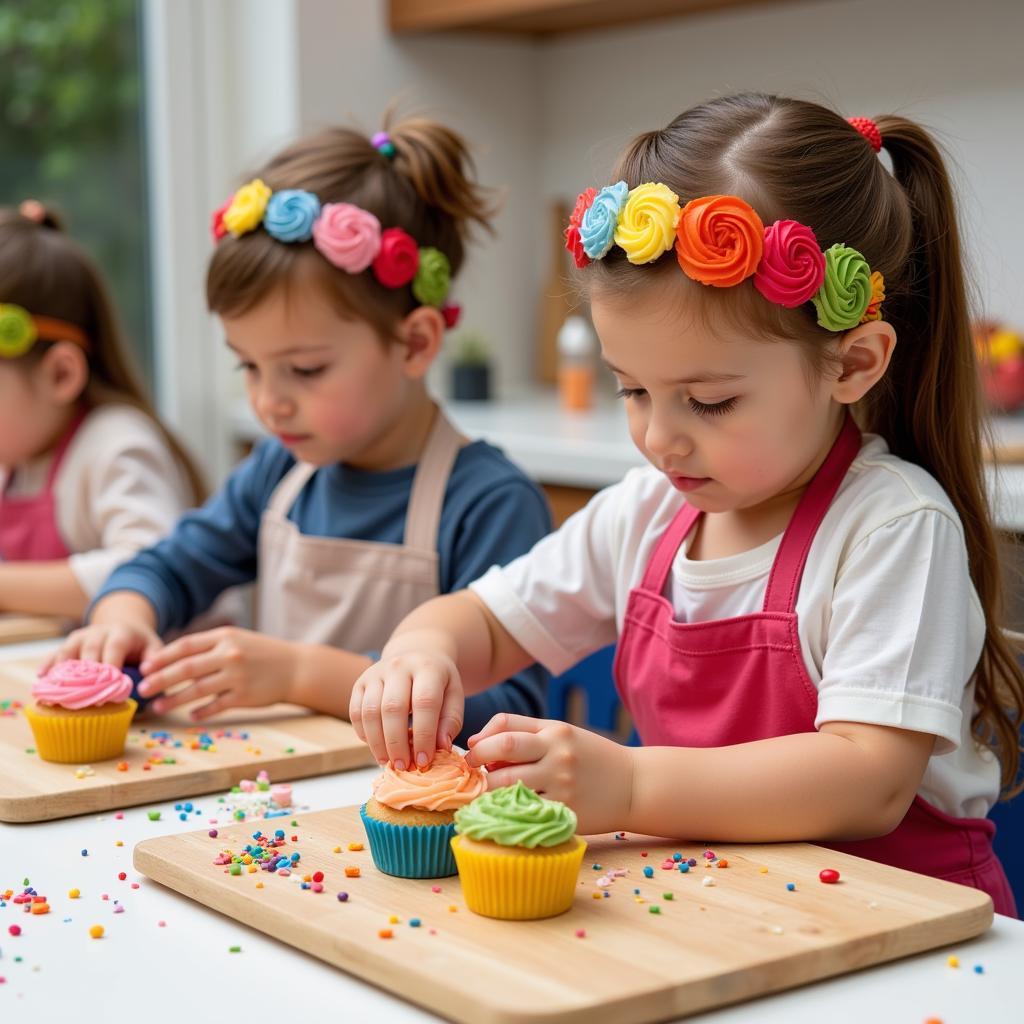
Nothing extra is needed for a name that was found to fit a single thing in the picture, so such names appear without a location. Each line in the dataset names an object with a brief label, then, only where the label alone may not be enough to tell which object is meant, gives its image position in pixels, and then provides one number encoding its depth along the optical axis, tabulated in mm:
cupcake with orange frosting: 914
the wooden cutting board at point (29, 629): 1737
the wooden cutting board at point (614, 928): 747
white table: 760
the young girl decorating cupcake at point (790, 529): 1006
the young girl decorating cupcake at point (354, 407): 1571
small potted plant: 3188
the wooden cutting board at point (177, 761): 1113
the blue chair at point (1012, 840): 1445
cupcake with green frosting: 829
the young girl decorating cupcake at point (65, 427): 2088
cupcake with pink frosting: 1187
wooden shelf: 2900
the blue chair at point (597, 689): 1939
